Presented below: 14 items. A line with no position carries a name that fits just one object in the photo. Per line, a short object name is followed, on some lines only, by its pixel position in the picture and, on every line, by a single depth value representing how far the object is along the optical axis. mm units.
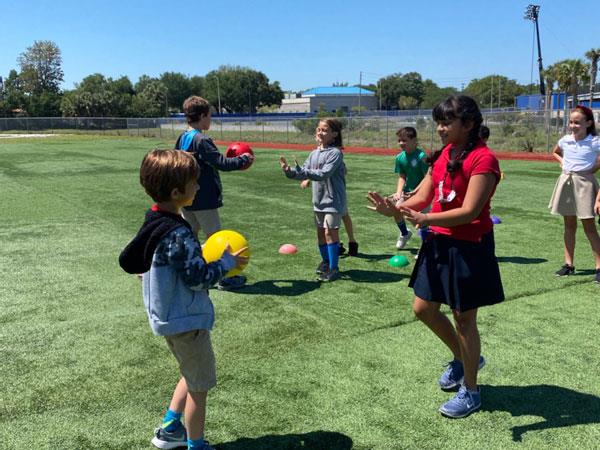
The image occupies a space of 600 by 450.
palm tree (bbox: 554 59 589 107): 60656
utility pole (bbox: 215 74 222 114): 117312
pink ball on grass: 7887
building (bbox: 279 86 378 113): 133625
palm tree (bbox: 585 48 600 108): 62156
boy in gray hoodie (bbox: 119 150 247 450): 2764
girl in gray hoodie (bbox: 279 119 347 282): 6144
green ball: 7184
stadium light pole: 67675
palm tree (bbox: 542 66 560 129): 62700
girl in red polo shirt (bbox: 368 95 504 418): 3211
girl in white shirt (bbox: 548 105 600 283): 6289
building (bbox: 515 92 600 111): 62062
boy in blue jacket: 5844
